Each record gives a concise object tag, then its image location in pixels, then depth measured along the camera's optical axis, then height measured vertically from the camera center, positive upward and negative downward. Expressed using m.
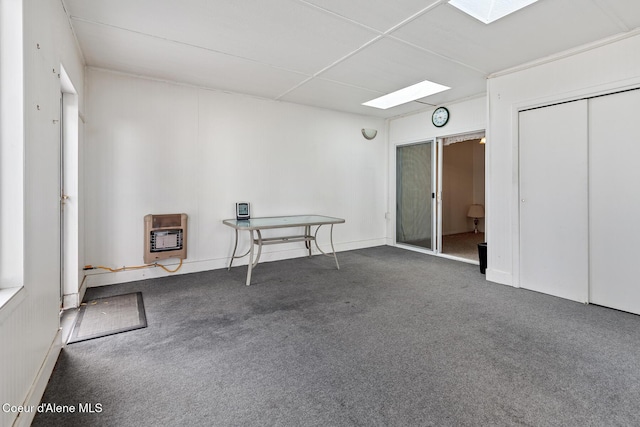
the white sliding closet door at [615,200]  2.79 +0.12
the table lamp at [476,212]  7.52 +0.03
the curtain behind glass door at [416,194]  5.38 +0.36
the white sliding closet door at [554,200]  3.11 +0.14
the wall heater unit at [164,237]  3.68 -0.29
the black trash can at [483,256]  4.11 -0.59
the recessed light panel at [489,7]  2.30 +1.63
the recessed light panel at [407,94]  4.18 +1.81
